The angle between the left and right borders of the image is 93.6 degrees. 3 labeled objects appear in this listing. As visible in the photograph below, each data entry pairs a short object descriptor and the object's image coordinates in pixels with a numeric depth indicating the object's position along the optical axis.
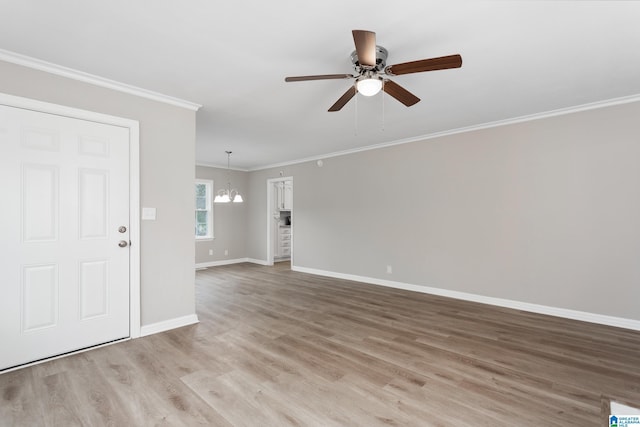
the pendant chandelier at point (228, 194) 6.92
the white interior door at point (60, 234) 2.51
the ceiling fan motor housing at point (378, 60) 2.33
